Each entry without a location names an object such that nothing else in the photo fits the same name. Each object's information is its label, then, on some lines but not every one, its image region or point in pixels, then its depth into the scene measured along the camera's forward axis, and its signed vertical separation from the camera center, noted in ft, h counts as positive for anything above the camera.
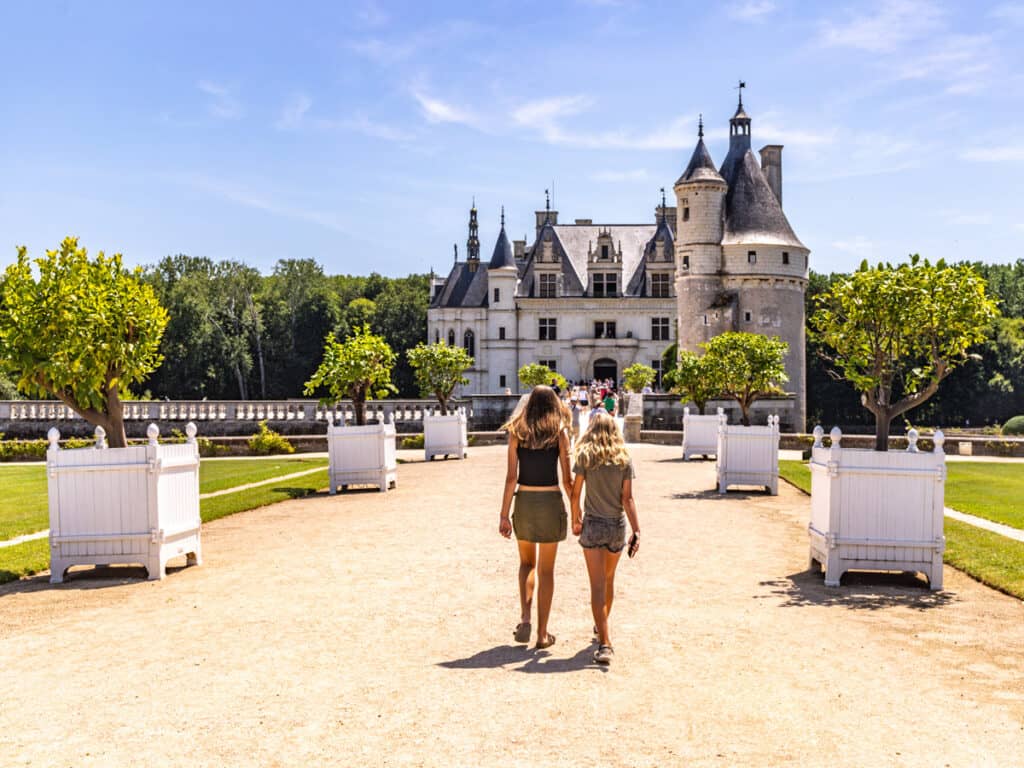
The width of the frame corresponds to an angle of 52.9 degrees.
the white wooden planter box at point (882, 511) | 34.06 -3.86
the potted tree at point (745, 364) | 93.81 +2.88
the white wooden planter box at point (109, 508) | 35.94 -3.96
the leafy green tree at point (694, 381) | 103.44 +1.54
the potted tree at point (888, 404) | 34.22 -0.40
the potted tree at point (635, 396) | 126.00 -0.07
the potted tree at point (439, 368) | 115.96 +3.14
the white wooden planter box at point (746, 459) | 64.08 -3.97
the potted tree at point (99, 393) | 36.06 +0.10
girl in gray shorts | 24.82 -2.61
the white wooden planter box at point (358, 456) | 65.82 -3.88
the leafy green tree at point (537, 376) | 179.75 +3.44
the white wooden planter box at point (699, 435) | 92.79 -3.56
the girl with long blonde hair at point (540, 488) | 25.57 -2.32
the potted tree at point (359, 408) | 65.92 -1.04
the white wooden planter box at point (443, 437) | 97.35 -3.94
